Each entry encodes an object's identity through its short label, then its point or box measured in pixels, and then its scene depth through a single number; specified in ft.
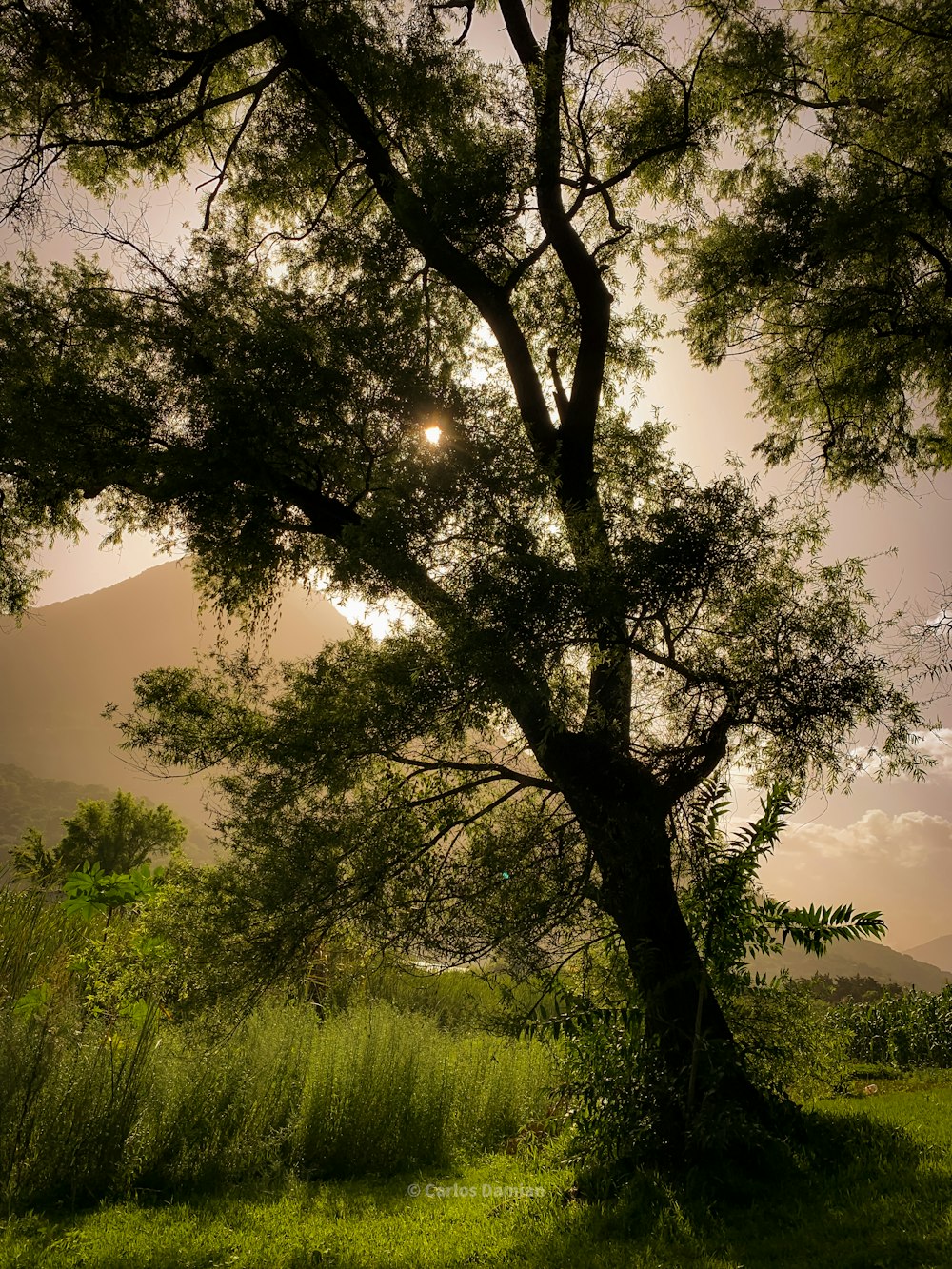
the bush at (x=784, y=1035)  18.88
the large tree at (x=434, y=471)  17.57
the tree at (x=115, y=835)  94.84
